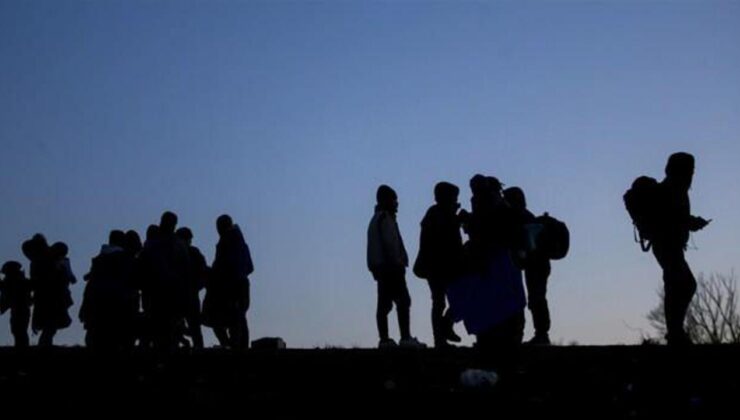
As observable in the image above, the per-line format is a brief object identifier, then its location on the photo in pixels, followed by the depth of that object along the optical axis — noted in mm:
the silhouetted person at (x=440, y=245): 11602
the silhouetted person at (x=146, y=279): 12688
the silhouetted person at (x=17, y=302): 15500
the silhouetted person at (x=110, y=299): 12758
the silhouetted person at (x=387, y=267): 13164
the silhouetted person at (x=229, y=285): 14008
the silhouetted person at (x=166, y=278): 12641
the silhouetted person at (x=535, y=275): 12602
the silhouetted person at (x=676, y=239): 10508
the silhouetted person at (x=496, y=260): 9289
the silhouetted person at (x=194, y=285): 12969
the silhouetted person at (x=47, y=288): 15062
